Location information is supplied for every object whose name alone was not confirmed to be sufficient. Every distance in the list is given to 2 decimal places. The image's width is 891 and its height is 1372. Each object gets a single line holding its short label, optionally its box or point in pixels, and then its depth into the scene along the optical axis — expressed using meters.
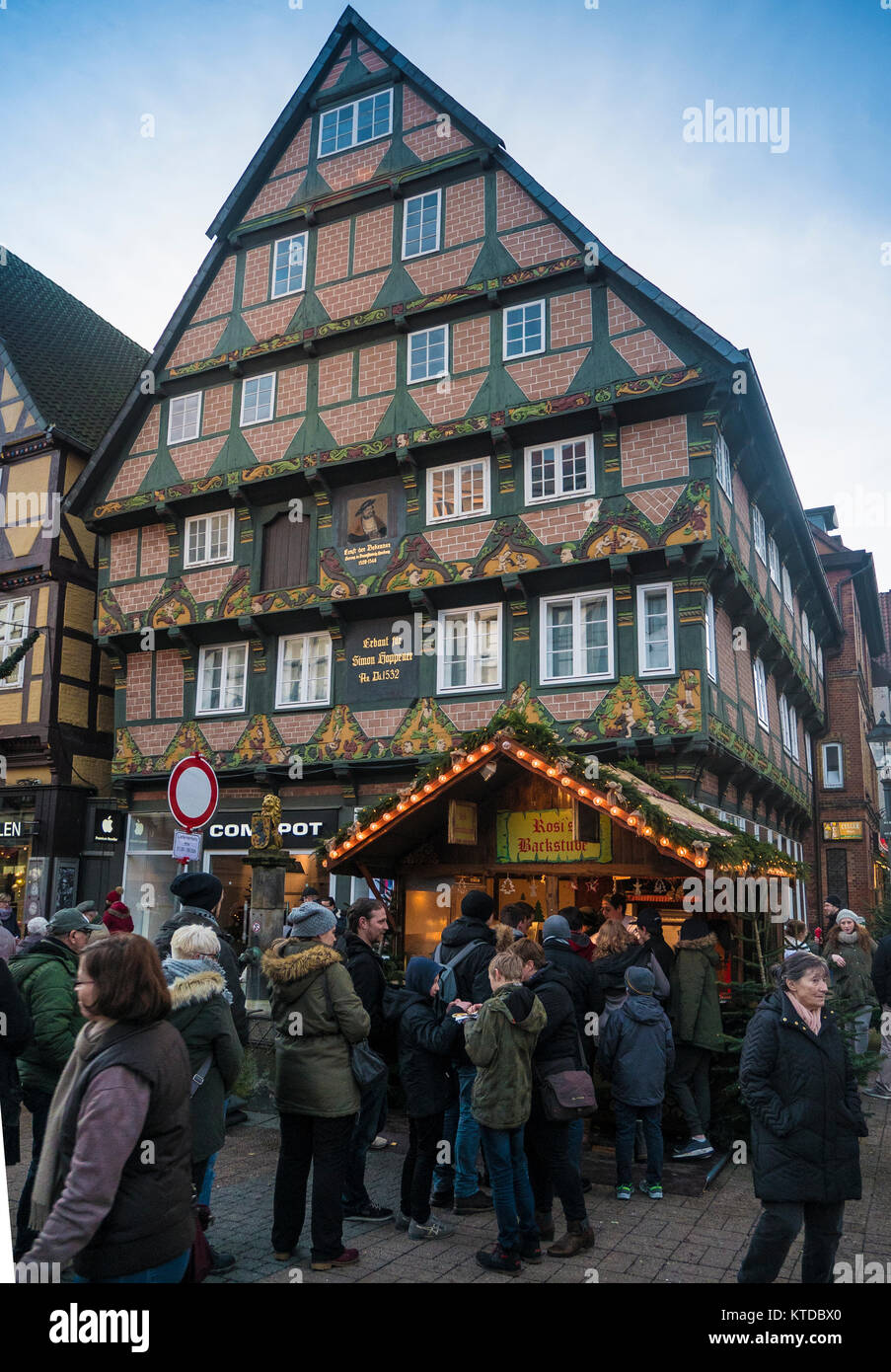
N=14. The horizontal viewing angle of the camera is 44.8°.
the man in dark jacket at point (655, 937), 8.76
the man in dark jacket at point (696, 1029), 8.25
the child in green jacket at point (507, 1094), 5.75
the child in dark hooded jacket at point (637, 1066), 7.23
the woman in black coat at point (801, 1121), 4.64
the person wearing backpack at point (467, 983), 6.78
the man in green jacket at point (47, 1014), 5.95
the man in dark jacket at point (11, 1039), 5.46
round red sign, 8.70
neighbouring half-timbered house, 21.78
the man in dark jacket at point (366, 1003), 6.63
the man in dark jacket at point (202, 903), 6.23
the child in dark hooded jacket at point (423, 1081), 6.25
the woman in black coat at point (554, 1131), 6.00
